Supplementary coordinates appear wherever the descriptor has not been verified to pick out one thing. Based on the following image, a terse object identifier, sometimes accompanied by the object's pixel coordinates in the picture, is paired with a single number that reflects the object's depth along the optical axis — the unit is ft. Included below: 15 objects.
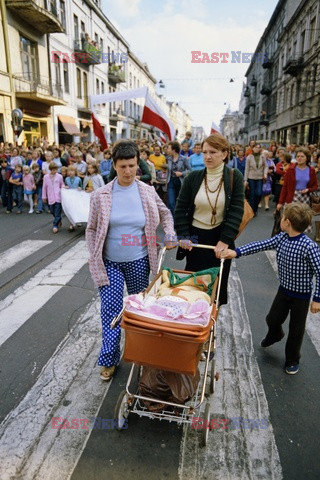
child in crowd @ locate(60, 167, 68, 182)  31.84
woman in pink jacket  9.95
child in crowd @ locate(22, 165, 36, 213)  36.04
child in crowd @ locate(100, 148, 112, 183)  34.04
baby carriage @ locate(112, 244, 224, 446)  6.93
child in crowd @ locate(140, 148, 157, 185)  30.76
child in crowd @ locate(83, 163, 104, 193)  28.19
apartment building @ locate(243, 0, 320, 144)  84.07
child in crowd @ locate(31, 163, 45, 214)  37.07
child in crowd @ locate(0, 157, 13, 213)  36.42
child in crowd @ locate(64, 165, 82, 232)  29.43
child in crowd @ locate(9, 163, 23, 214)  35.78
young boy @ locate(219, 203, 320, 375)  9.75
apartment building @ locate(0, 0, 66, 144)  61.11
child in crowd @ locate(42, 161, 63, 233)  28.73
